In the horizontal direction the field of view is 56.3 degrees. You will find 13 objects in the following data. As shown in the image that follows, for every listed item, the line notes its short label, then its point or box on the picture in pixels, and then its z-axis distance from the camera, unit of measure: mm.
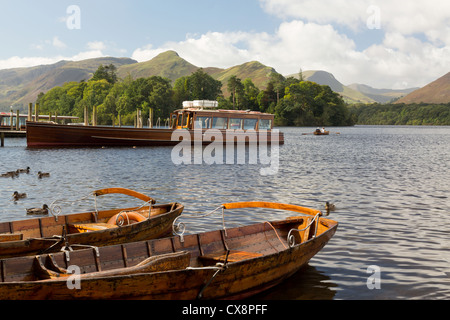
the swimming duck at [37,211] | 15648
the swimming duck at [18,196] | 18531
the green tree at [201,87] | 170625
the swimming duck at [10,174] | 25844
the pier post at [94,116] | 59759
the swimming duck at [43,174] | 25641
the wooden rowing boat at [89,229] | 9211
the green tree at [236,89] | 168500
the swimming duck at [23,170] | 27672
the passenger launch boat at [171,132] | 46656
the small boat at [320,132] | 94000
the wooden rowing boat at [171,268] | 6367
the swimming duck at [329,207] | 16453
